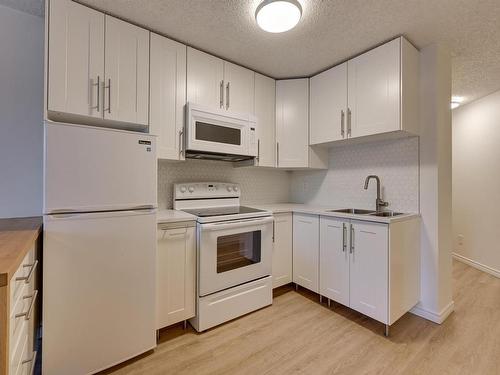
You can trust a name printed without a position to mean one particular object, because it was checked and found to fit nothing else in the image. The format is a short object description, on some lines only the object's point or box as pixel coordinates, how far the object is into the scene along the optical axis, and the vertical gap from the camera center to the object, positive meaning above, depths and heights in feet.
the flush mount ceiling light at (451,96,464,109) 10.29 +3.93
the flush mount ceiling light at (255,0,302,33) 4.78 +3.62
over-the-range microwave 6.46 +1.59
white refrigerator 4.17 -1.12
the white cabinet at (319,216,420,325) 5.75 -2.00
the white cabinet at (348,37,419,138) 6.13 +2.71
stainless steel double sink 7.18 -0.72
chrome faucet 7.36 -0.37
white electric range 5.94 -1.84
